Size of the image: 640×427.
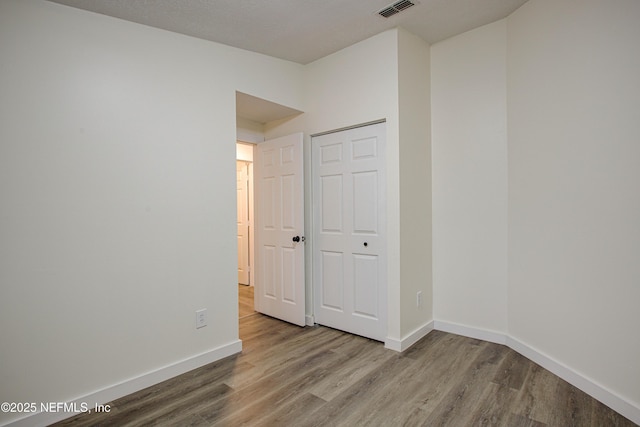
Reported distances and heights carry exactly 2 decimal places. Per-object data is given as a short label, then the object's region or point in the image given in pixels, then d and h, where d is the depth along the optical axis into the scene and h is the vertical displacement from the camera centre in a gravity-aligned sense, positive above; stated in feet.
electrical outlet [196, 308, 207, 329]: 8.47 -2.82
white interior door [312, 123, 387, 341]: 9.66 -0.64
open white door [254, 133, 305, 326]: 11.16 -0.63
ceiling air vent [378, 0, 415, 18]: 7.84 +5.14
